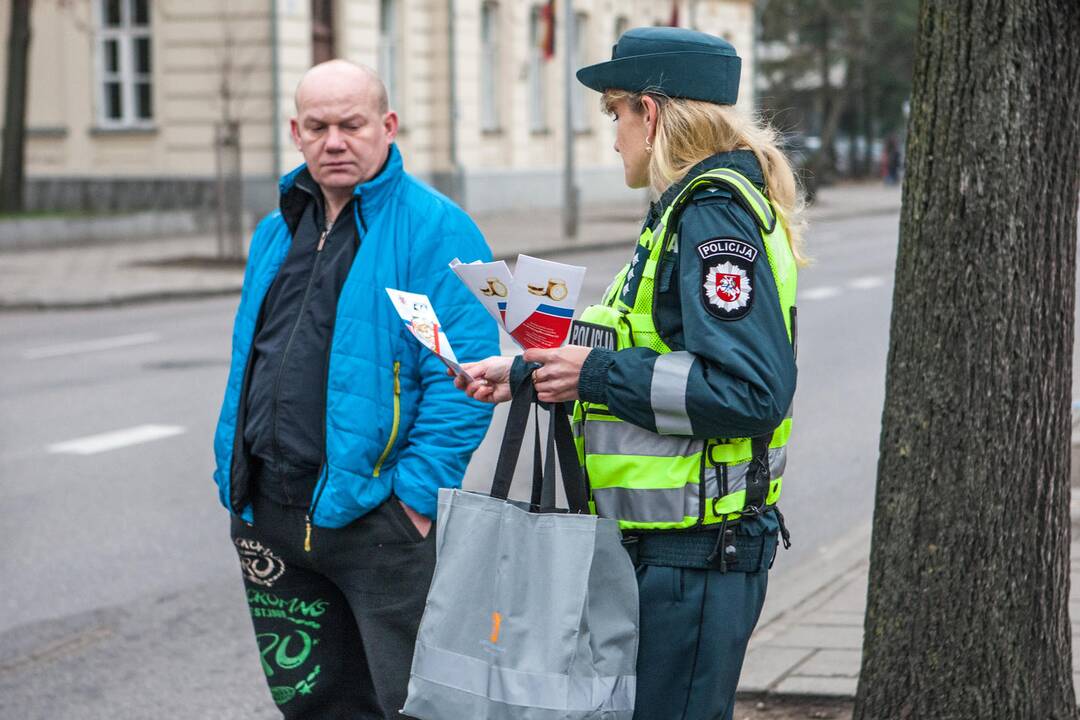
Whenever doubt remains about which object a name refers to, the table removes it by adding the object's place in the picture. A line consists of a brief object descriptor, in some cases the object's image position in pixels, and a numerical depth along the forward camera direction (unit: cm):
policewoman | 525
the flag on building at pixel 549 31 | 5997
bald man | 695
